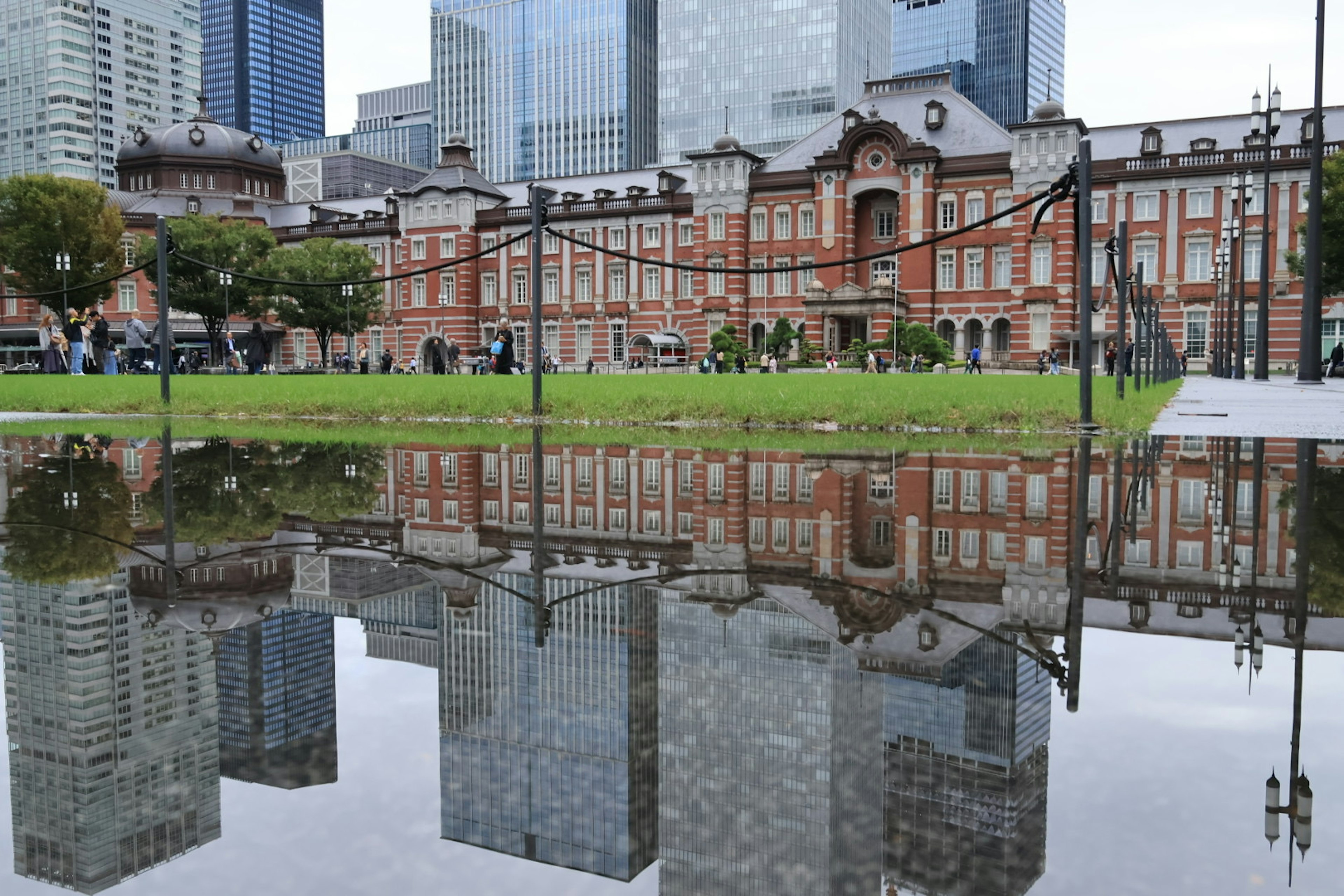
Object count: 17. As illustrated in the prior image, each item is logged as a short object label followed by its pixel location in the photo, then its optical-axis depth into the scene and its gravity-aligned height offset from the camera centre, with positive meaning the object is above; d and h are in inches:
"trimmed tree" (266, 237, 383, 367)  2340.1 +217.7
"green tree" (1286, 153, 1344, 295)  1336.1 +191.0
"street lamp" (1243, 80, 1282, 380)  1170.0 +67.9
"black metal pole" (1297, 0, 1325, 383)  946.7 +115.1
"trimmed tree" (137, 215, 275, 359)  2257.6 +250.0
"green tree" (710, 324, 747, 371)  1959.9 +55.1
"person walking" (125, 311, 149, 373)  1075.3 +36.0
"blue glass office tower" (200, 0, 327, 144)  7303.2 +2171.1
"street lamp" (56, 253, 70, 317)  1866.4 +195.1
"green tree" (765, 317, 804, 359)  2015.3 +75.7
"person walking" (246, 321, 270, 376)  1651.1 +40.7
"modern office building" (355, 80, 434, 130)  6801.2 +1772.1
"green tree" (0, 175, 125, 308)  2021.4 +277.5
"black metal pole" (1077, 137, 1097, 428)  449.1 +43.2
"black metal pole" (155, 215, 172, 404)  650.2 +30.8
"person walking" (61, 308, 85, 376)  976.3 +31.3
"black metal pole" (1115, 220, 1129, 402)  673.6 +55.0
